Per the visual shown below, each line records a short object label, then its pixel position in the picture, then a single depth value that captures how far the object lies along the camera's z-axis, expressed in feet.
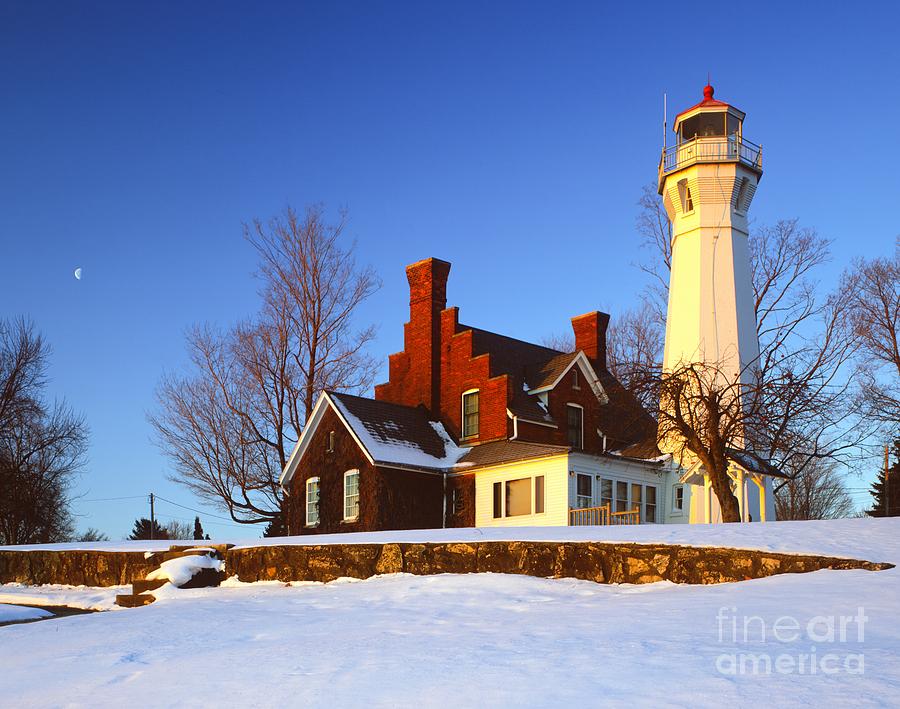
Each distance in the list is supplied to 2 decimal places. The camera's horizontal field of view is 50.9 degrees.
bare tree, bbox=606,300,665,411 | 133.86
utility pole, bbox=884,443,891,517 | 126.17
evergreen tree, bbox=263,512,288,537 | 113.66
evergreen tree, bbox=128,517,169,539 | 187.83
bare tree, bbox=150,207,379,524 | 110.73
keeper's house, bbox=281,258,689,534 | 90.33
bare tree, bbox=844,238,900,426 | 109.29
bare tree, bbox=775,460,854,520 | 176.86
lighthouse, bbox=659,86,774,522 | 94.43
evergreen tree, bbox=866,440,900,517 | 126.11
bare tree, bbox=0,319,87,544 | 116.06
